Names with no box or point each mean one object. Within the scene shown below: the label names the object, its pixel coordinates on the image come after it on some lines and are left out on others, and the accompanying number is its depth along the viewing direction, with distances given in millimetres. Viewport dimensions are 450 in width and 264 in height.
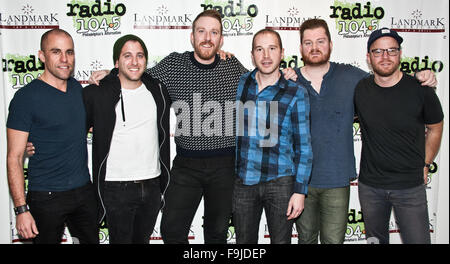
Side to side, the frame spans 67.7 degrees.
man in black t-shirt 2266
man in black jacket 2201
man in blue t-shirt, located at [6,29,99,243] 2043
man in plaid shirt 2182
